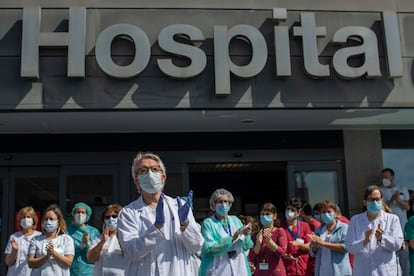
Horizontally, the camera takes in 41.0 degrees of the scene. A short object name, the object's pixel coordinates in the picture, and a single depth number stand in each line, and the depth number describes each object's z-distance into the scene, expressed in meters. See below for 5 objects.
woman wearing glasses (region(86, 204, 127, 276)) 5.81
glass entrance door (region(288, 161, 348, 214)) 11.09
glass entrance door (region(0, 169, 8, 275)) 10.30
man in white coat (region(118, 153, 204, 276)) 3.30
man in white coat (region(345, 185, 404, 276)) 6.11
